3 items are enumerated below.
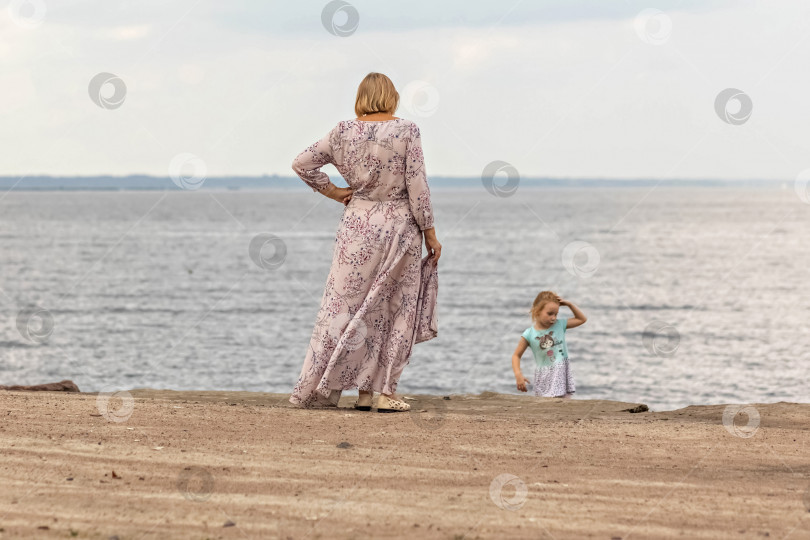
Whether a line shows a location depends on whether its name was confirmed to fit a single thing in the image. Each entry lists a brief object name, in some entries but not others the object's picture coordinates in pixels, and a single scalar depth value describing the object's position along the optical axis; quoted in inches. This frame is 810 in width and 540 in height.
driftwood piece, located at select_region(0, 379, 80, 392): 741.9
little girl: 731.4
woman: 578.2
